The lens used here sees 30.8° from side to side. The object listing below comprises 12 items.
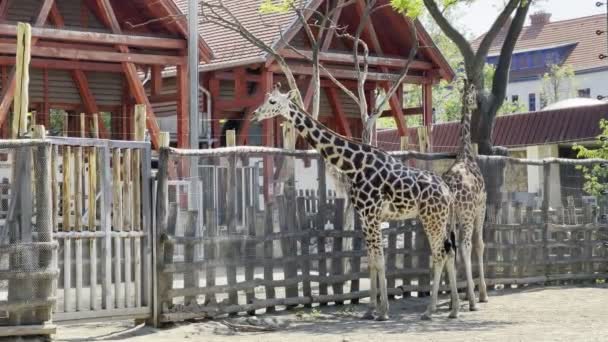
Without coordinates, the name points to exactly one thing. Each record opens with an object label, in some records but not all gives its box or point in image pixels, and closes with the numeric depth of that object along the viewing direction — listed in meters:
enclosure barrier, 12.30
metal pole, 19.36
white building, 58.25
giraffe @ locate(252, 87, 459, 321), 13.14
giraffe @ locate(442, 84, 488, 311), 14.53
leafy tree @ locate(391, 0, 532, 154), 18.27
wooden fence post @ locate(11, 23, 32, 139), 10.62
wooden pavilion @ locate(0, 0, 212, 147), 21.77
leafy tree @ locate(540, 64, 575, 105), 56.50
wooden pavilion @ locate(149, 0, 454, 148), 24.97
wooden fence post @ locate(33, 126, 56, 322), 10.58
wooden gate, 11.12
